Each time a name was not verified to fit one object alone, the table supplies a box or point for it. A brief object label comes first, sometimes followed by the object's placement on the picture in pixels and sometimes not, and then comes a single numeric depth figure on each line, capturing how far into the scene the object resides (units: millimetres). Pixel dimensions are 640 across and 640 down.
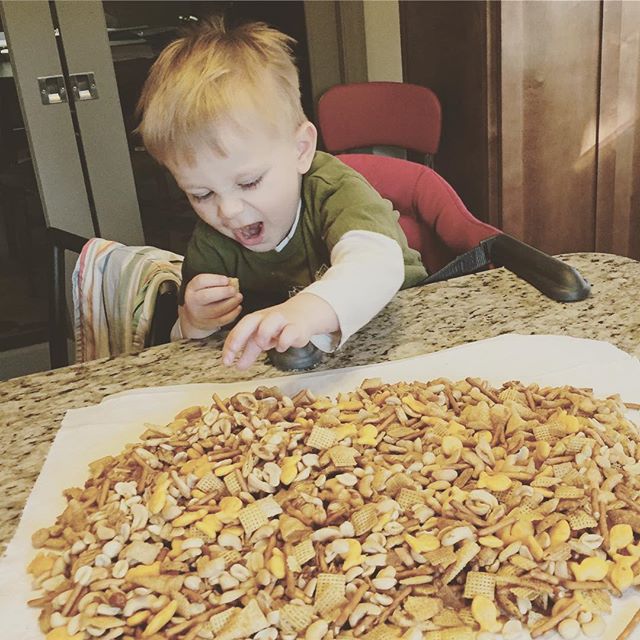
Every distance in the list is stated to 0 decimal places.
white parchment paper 856
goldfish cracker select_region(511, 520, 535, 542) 632
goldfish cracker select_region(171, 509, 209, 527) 690
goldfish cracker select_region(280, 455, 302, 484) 724
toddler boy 990
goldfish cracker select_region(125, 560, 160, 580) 641
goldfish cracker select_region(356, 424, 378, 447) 769
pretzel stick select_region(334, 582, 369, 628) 587
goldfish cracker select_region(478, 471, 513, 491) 684
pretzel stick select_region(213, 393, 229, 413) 851
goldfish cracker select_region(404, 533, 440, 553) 629
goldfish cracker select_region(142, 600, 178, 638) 597
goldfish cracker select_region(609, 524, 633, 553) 624
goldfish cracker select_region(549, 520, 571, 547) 626
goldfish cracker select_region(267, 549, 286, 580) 627
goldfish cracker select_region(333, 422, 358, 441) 774
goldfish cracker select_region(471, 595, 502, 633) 579
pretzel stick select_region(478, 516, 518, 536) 636
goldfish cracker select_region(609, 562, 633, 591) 599
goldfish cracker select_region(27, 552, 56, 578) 691
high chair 1153
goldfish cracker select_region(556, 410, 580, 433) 754
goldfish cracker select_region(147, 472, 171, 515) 708
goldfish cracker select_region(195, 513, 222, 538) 673
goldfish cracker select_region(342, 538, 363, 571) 626
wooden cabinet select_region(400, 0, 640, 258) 2416
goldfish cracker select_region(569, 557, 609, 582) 606
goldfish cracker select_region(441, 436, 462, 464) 729
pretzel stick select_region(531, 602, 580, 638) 578
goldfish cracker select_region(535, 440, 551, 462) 723
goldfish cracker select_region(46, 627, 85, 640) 607
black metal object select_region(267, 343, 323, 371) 996
